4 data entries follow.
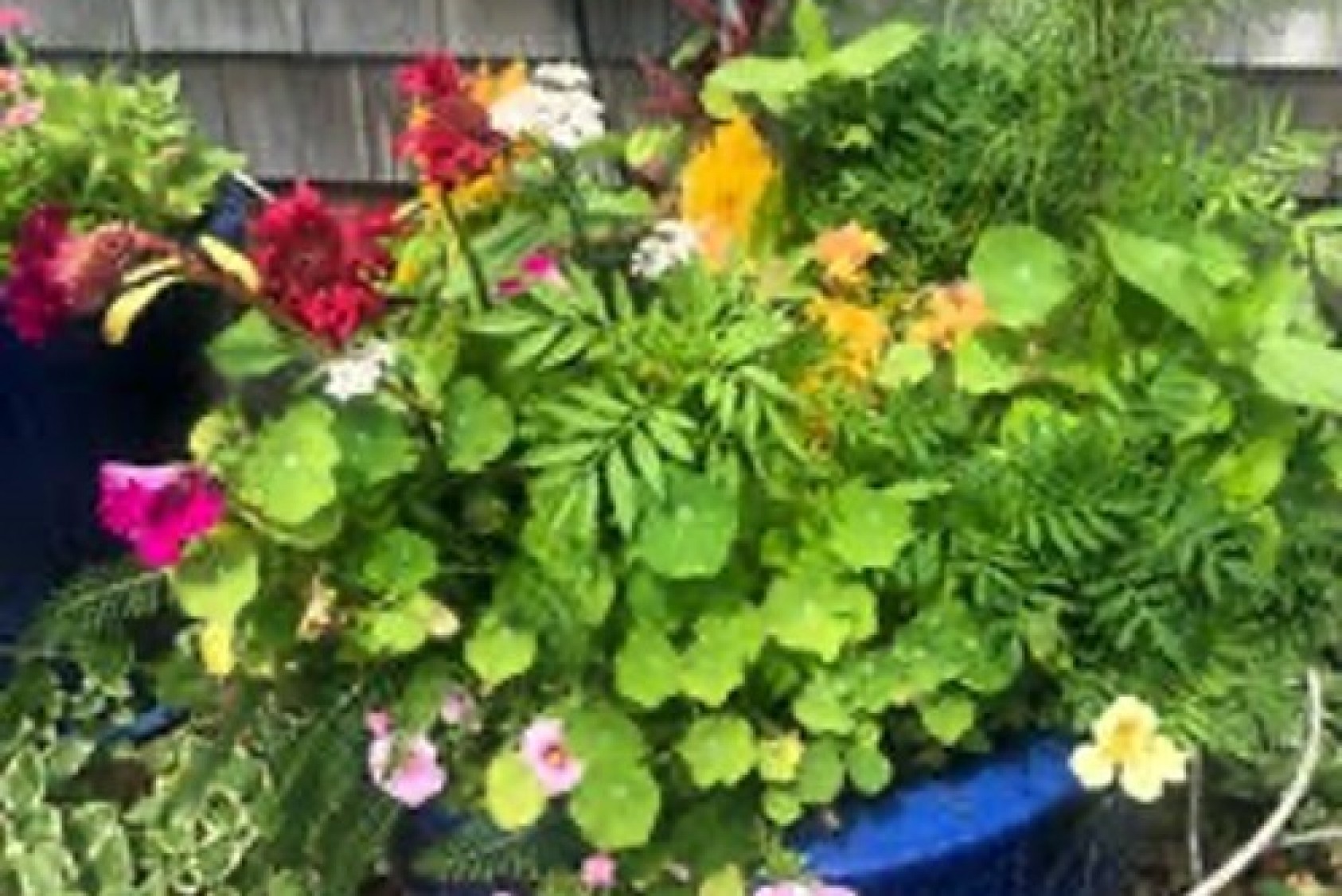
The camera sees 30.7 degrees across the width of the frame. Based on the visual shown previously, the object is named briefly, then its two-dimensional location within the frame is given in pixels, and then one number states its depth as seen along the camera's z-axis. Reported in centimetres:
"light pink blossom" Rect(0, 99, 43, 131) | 258
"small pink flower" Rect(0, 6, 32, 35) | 273
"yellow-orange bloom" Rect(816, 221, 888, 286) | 216
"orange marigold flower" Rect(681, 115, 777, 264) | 223
